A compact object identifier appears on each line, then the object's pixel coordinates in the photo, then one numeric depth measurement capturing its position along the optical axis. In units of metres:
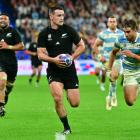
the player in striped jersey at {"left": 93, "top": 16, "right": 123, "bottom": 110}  17.19
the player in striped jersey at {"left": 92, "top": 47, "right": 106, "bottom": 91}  22.94
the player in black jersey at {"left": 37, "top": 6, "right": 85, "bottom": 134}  11.70
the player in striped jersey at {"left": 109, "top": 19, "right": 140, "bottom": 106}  12.31
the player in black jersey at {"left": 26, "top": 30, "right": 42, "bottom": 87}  28.26
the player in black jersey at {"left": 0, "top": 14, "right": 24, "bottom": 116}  15.16
